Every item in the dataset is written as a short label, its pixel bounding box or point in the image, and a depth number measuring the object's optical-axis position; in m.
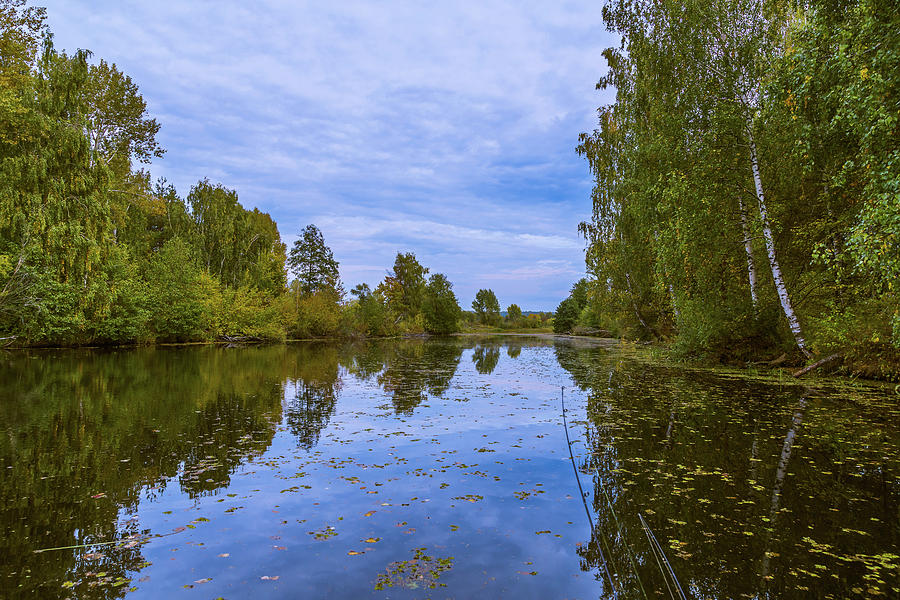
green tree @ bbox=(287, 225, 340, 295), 70.25
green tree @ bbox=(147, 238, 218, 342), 37.72
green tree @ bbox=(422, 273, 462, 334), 86.62
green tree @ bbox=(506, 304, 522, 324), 136.16
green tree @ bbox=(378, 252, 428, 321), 81.06
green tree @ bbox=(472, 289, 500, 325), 131.88
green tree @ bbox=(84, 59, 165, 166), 31.92
